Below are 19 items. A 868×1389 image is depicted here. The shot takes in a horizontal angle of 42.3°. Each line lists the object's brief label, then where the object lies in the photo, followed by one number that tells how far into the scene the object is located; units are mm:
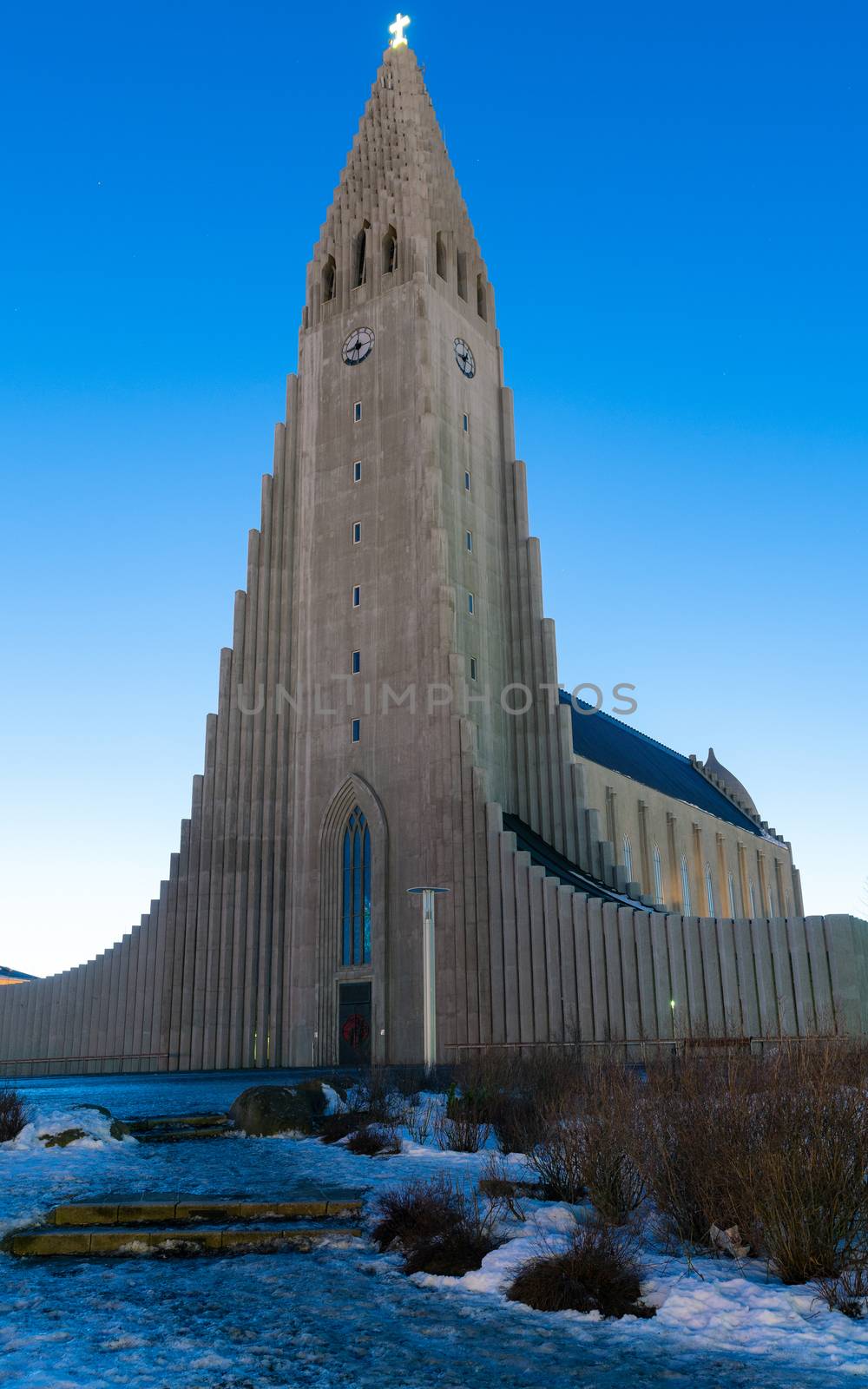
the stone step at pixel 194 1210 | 9977
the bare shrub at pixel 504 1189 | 9562
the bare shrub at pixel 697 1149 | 8586
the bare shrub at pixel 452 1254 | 8461
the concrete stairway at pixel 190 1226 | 9344
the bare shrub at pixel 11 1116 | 15355
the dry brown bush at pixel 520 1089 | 13328
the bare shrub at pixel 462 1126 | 14344
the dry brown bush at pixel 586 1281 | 7527
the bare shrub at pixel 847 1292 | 7133
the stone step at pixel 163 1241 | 9297
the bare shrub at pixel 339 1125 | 15896
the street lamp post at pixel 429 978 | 28641
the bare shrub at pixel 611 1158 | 9344
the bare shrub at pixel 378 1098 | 17062
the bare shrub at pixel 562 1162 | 10039
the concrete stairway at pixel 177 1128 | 17141
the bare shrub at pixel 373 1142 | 14169
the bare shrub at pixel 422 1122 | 15312
